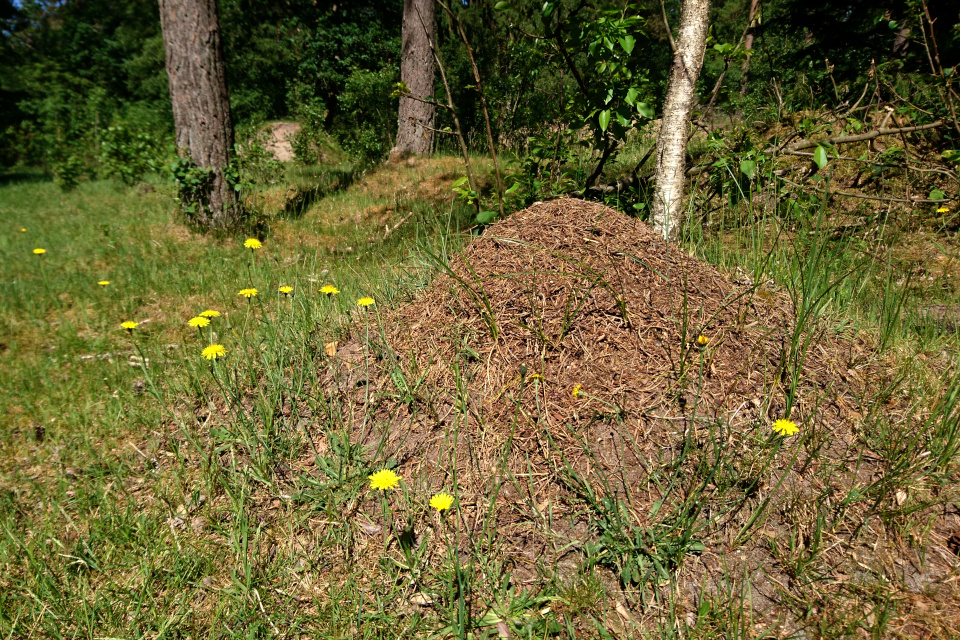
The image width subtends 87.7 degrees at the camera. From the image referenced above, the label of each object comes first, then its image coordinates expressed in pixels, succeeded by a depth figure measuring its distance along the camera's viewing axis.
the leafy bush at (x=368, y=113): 9.57
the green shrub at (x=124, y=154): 8.23
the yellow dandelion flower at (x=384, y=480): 1.67
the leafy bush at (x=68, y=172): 10.78
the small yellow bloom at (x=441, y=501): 1.58
